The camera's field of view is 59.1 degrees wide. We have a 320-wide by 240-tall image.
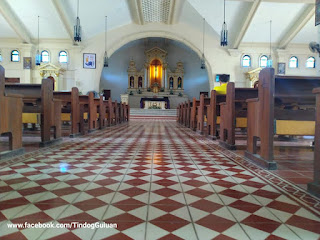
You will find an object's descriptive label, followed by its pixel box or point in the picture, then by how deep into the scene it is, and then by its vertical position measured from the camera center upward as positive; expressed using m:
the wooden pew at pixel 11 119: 3.50 -0.10
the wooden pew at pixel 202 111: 7.28 +0.04
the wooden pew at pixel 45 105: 4.64 +0.11
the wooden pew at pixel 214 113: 5.97 -0.01
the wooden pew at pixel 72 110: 6.41 +0.05
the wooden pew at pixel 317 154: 2.24 -0.34
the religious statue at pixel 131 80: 22.22 +2.54
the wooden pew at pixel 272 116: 3.20 -0.04
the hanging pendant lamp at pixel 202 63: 16.16 +2.85
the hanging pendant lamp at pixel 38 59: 14.76 +2.76
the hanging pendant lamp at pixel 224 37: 11.96 +3.22
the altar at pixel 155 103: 20.01 +0.67
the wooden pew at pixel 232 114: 4.63 -0.02
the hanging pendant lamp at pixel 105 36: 17.62 +4.85
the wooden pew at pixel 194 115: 8.58 -0.08
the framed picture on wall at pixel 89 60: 17.73 +3.26
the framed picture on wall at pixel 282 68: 17.48 +2.80
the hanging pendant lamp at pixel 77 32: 10.30 +2.94
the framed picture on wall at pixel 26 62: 16.94 +2.95
